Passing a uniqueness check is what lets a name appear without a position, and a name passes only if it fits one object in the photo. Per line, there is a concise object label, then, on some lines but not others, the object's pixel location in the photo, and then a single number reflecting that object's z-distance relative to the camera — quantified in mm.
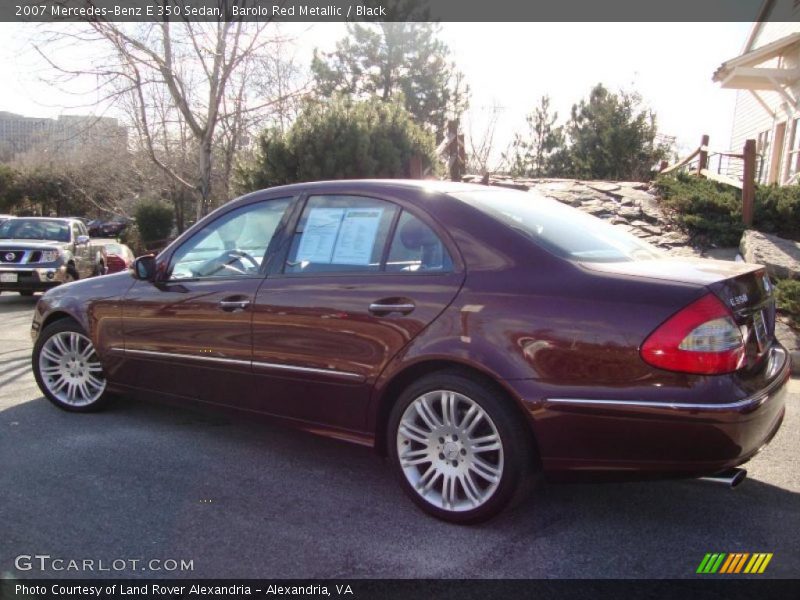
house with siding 14734
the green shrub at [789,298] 7035
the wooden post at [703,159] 14555
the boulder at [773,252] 8047
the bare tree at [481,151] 25969
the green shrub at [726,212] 9703
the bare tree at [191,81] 12578
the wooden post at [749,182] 9375
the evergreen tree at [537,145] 25875
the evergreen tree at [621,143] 19750
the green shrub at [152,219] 21047
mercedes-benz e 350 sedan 2666
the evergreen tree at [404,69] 28359
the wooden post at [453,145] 12047
